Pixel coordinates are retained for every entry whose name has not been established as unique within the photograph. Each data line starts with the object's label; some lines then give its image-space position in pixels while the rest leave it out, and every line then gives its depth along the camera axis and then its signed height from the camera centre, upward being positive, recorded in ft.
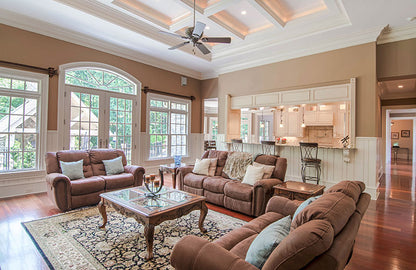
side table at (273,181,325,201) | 9.87 -2.42
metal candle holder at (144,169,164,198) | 10.16 -2.28
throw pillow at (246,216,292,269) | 4.34 -2.19
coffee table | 7.75 -2.76
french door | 16.93 +1.26
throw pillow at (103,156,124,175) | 14.82 -2.10
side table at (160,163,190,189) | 15.64 -2.40
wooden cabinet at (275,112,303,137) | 28.35 +1.61
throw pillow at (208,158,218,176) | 14.93 -2.09
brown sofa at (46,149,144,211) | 11.71 -2.64
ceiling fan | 11.19 +5.31
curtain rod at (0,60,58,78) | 14.68 +4.47
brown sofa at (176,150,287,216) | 11.14 -2.85
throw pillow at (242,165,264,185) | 12.36 -2.15
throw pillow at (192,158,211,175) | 14.92 -2.08
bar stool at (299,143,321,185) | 17.01 -1.73
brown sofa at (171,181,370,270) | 3.47 -1.81
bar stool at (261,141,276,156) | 19.08 -0.94
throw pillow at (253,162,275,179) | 12.41 -1.86
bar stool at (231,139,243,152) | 21.58 -0.85
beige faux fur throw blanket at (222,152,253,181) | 14.01 -1.82
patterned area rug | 7.43 -4.21
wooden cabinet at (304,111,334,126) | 26.16 +2.37
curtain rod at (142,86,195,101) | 21.20 +4.44
